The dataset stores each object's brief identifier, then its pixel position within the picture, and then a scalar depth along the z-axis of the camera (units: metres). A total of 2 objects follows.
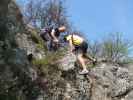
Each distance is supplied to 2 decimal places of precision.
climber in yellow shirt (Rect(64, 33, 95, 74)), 8.11
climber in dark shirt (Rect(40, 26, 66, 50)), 8.49
